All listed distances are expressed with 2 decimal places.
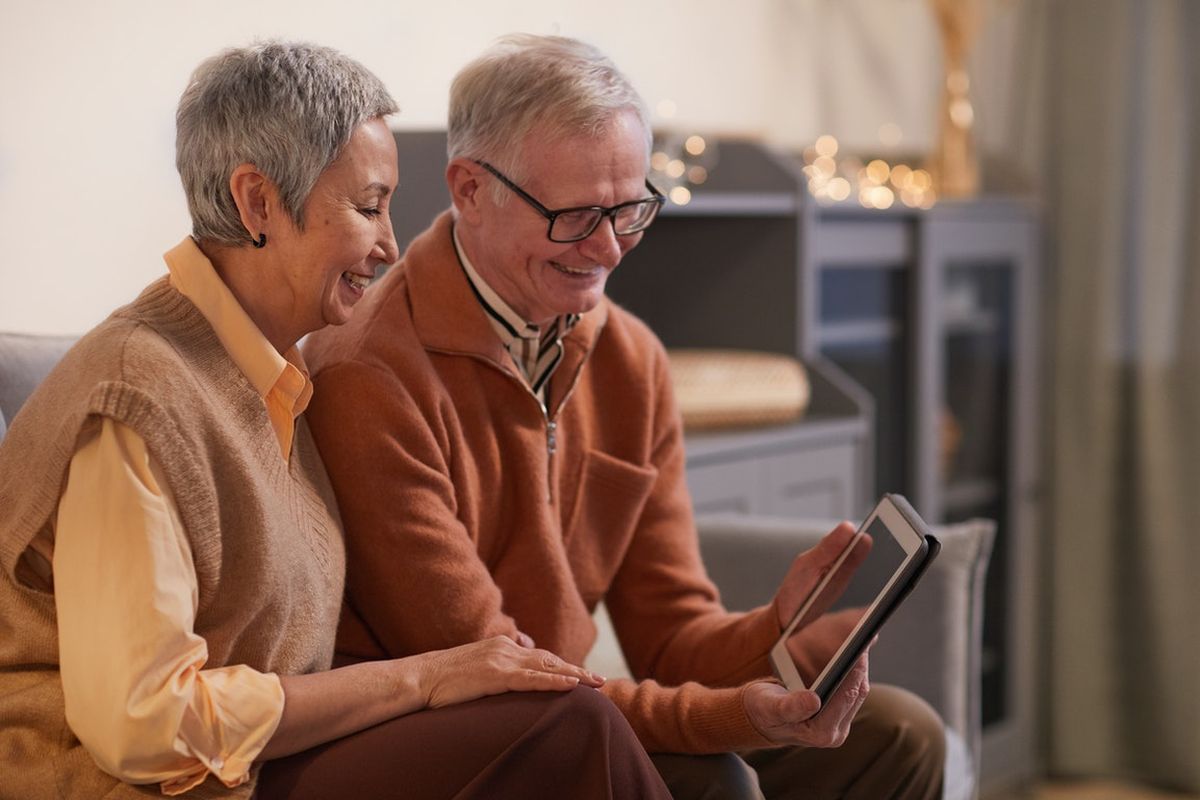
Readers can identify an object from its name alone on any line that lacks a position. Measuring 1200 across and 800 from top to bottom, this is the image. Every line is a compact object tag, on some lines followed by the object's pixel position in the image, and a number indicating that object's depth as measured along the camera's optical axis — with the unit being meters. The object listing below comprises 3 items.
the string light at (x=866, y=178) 3.19
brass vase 3.29
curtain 3.30
